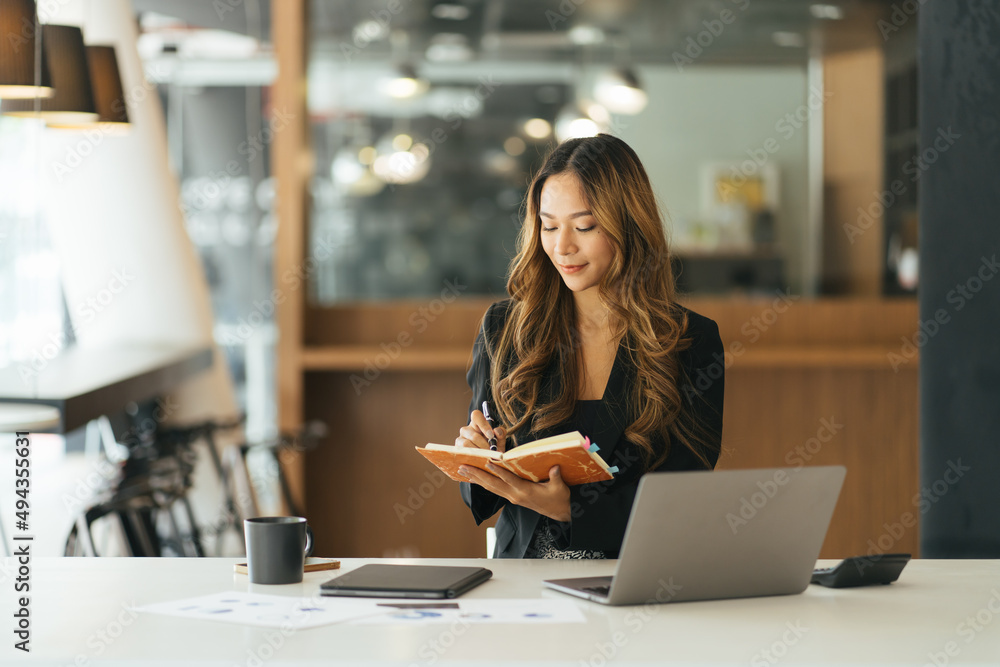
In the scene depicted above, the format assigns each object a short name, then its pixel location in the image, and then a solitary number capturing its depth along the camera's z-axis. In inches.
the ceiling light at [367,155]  282.8
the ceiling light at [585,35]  270.6
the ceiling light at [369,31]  265.7
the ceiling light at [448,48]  278.1
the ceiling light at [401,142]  284.4
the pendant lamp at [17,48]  92.7
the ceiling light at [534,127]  297.1
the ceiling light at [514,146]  297.9
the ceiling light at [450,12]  263.6
